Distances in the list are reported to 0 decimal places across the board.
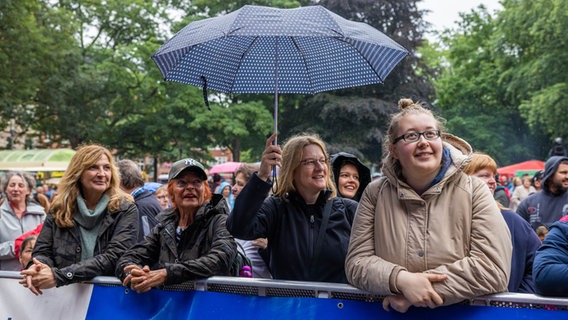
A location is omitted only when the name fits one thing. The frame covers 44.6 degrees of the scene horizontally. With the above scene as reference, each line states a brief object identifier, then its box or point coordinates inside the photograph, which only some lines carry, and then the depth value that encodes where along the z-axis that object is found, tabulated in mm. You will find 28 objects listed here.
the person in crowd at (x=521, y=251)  4020
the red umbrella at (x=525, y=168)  31812
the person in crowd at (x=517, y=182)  18356
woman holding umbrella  3799
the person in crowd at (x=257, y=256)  4824
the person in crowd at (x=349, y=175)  5523
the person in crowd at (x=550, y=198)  7305
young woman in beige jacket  2961
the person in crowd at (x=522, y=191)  15650
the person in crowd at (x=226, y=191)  12000
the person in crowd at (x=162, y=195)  9435
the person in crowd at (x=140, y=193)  6578
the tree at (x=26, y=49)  22531
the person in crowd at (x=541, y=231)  6688
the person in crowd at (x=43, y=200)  9216
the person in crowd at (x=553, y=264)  3041
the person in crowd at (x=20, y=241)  6293
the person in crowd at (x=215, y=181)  17141
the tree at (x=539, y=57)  28578
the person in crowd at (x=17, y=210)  7230
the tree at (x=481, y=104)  42375
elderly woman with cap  3865
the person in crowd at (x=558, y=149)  11844
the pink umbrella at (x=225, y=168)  26219
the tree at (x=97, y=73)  29750
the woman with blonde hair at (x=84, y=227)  4199
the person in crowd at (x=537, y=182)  11227
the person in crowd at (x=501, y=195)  8445
